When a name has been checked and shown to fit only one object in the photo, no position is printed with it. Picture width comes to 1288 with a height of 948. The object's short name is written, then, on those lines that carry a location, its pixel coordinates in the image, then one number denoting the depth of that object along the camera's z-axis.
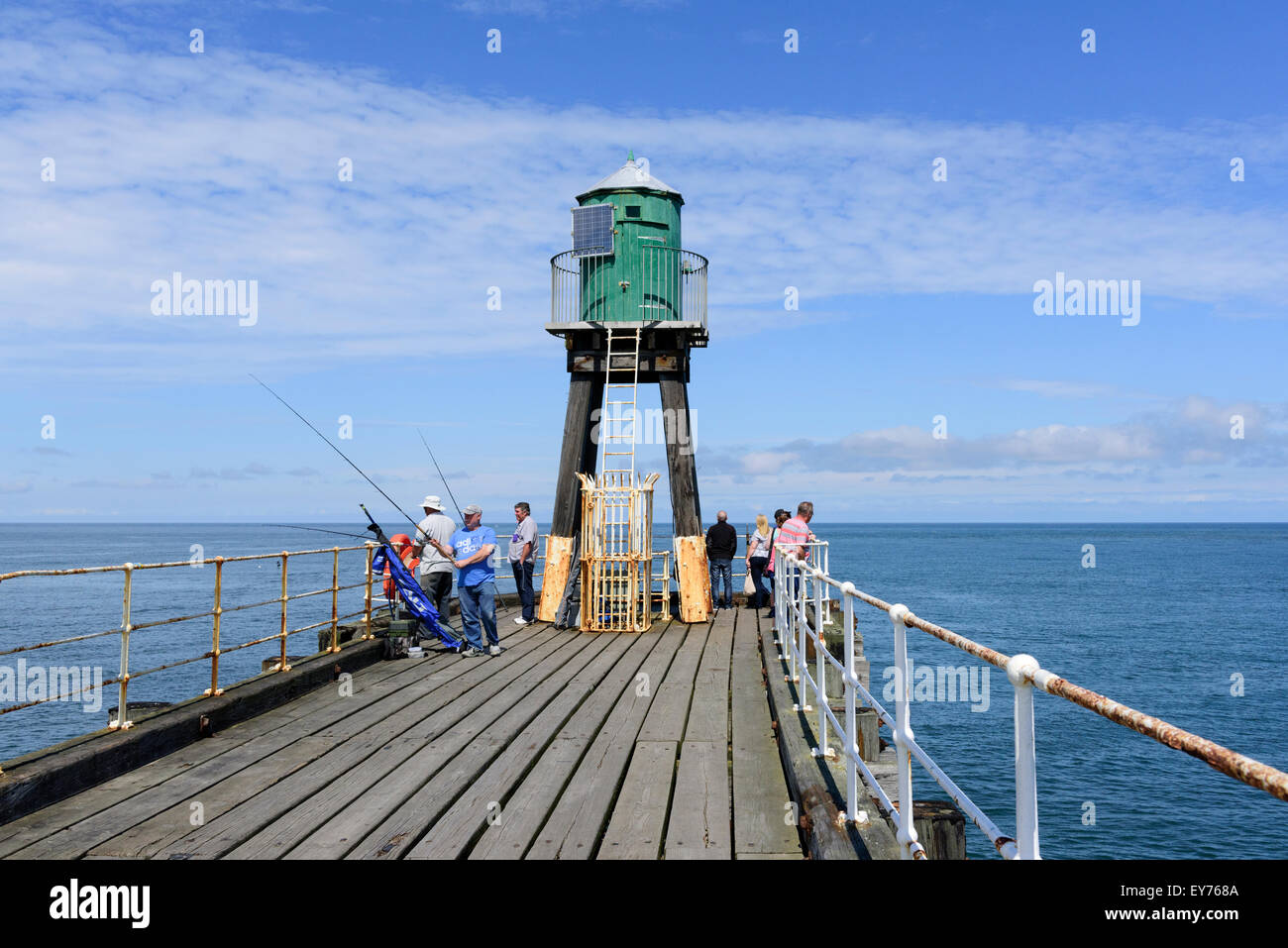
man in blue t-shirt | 11.61
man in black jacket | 17.02
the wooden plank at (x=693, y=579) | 15.48
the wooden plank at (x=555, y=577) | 15.53
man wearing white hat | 12.05
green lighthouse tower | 15.55
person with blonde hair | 17.05
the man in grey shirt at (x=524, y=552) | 14.82
